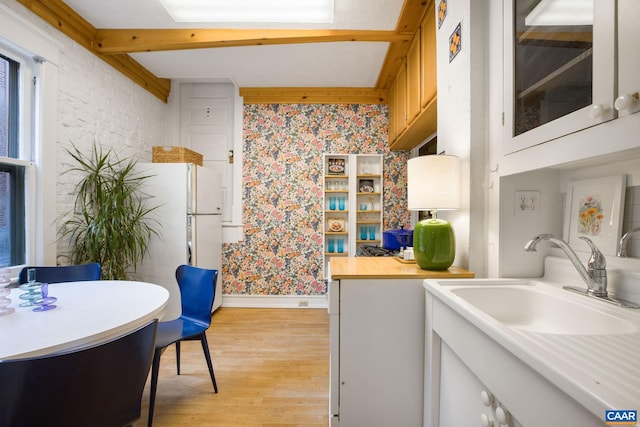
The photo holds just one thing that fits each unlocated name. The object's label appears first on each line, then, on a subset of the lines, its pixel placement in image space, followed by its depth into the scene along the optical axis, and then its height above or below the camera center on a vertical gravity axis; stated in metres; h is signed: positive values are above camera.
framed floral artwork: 1.02 +0.01
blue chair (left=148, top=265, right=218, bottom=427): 1.81 -0.69
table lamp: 1.44 +0.06
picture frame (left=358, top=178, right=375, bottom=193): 3.70 +0.34
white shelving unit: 3.65 +0.13
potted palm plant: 2.38 -0.09
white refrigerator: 3.03 -0.13
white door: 3.90 +1.21
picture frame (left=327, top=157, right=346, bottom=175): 3.71 +0.58
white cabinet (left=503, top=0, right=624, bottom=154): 0.79 +0.47
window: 1.98 +0.27
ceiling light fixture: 2.22 +1.60
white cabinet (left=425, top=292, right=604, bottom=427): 0.59 -0.46
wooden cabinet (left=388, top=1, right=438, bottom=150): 2.14 +1.07
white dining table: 0.94 -0.42
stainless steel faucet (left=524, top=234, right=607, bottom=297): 0.98 -0.20
